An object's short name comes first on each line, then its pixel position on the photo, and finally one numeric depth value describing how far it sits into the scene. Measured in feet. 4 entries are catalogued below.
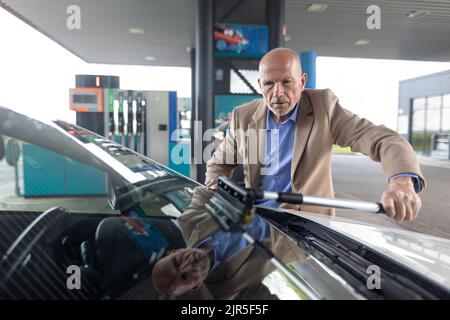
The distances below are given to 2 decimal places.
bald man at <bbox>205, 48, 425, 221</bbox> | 5.24
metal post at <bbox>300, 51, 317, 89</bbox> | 19.70
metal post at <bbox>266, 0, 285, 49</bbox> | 17.99
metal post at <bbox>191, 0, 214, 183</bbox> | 17.10
